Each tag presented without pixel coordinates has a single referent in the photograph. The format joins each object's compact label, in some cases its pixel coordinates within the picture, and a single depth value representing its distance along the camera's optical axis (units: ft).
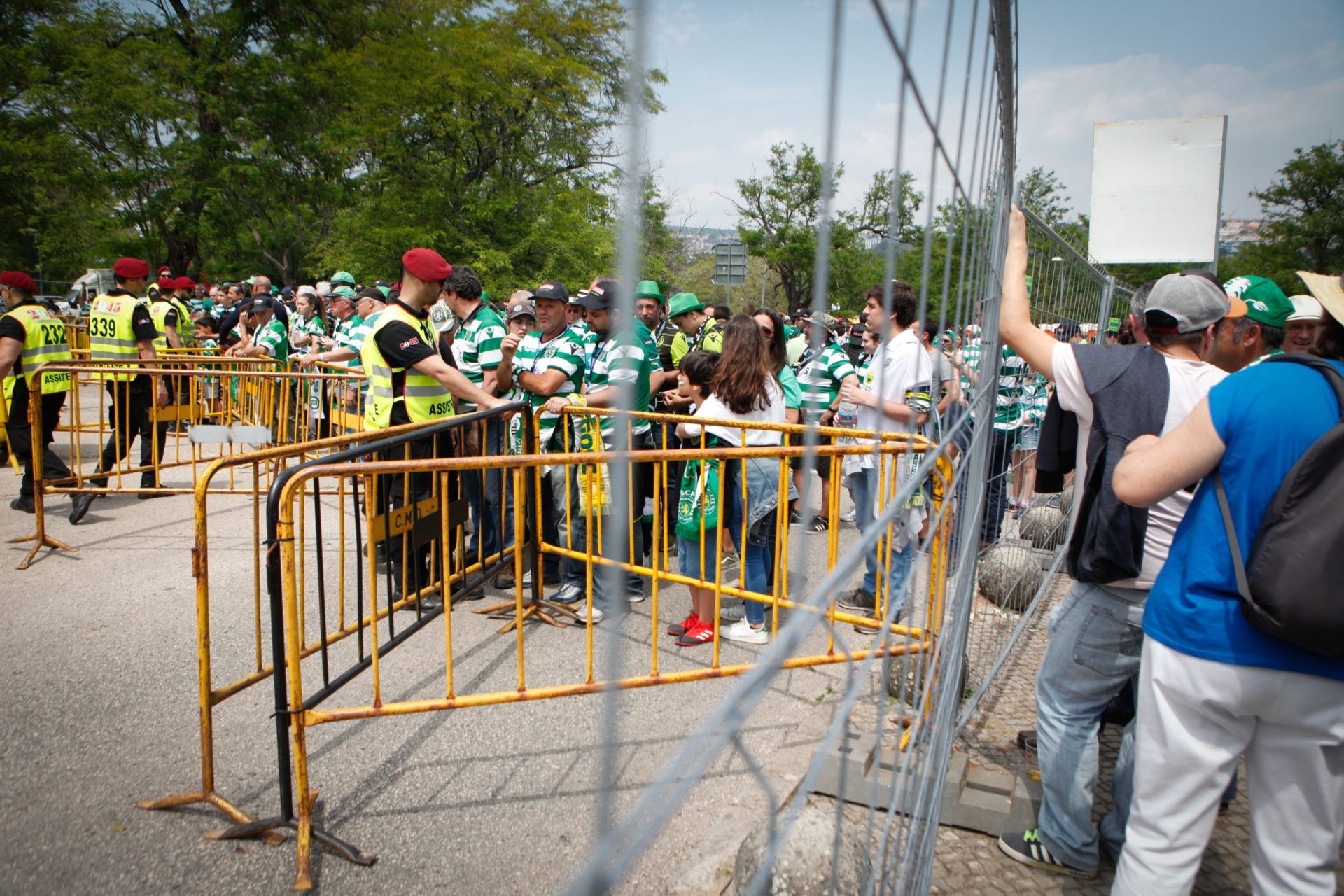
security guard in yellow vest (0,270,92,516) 20.21
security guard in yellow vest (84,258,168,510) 23.35
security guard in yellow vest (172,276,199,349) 35.88
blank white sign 22.20
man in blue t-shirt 5.90
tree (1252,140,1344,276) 107.45
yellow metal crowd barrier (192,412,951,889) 8.58
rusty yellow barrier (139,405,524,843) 8.80
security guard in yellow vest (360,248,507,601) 15.05
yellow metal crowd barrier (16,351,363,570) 18.47
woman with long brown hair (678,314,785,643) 13.71
